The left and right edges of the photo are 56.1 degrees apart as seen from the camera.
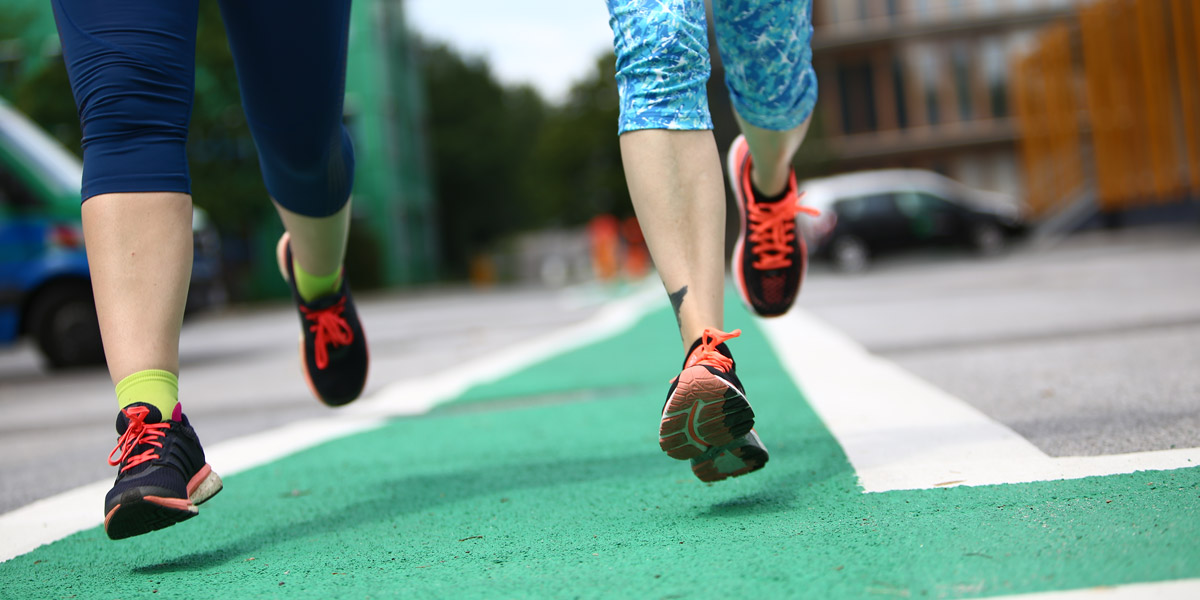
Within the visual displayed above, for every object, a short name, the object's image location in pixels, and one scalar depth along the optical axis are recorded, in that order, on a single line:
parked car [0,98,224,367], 8.19
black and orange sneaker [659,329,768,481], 1.67
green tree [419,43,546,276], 48.59
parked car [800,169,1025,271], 21.48
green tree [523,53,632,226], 56.34
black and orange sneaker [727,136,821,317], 2.61
